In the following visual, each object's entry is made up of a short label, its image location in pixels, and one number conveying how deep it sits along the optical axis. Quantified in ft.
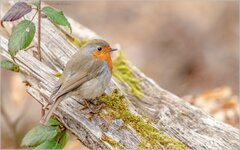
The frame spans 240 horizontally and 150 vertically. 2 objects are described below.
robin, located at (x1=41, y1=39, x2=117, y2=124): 25.12
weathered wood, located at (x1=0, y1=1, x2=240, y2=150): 24.62
